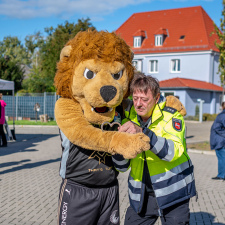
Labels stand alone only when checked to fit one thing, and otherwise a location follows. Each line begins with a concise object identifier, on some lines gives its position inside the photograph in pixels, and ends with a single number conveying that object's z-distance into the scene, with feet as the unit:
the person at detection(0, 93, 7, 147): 41.16
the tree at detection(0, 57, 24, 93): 111.34
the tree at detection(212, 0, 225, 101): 53.11
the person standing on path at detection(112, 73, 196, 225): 9.71
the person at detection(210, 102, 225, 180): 26.18
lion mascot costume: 9.27
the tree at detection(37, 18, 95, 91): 100.39
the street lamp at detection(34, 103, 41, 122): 81.37
